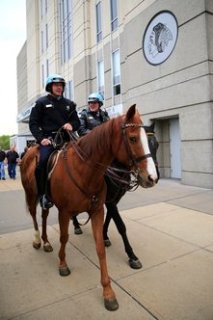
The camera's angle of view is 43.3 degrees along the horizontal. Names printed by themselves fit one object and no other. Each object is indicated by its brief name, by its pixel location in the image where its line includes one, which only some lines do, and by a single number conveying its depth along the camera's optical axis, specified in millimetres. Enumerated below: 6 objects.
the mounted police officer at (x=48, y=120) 3768
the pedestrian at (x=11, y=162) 16234
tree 93812
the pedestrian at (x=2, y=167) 15898
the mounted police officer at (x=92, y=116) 4422
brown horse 2600
